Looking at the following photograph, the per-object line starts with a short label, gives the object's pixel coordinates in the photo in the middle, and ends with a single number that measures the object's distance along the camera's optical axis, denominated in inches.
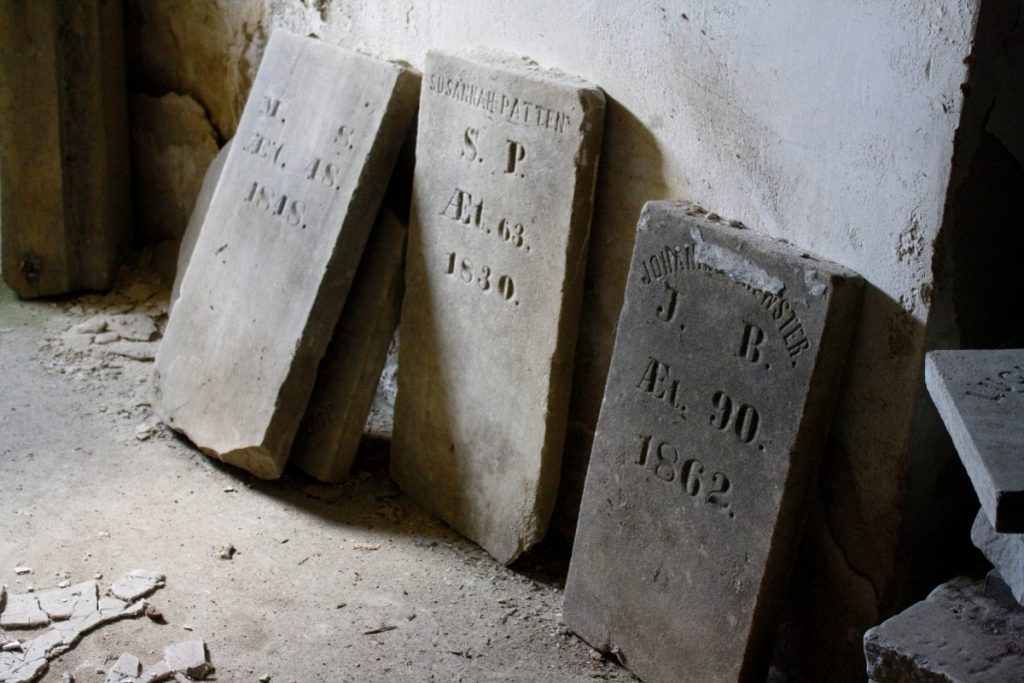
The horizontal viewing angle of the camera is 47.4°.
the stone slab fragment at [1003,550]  77.5
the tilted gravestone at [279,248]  131.1
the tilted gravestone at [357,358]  134.0
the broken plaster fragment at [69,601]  112.0
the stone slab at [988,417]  66.1
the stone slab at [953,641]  78.3
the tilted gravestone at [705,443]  92.9
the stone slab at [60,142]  172.9
